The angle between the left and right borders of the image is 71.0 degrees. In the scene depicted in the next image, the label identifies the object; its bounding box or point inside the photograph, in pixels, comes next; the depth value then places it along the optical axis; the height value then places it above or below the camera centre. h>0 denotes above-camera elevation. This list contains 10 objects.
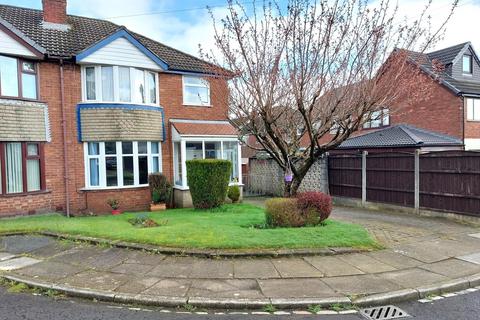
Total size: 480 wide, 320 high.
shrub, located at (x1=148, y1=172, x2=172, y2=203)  13.31 -1.47
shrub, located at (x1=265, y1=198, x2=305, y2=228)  8.33 -1.65
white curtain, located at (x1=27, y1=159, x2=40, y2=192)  11.80 -0.80
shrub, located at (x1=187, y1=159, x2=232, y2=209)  11.87 -1.14
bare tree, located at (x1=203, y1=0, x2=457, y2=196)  7.37 +1.62
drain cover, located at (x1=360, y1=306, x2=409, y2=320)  4.29 -2.19
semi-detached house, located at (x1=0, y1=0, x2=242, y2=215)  11.48 +1.28
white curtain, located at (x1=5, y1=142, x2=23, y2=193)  11.31 -0.49
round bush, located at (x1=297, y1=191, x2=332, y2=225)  8.50 -1.51
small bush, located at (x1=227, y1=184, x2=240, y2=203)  14.55 -1.94
